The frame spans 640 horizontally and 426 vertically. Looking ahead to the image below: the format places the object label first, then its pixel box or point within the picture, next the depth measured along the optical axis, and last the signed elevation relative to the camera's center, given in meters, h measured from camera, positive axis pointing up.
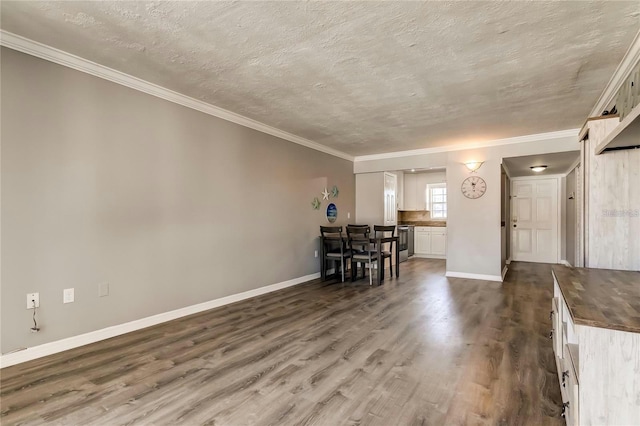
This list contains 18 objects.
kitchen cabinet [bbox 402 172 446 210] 8.66 +0.67
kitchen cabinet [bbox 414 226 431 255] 8.52 -0.79
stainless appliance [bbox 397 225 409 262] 7.64 -0.77
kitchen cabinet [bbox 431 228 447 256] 8.24 -0.80
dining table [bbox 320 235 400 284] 5.21 -0.59
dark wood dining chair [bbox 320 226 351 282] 5.39 -0.66
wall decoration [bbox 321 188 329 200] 5.98 +0.35
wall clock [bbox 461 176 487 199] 5.55 +0.43
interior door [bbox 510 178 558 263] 7.44 -0.23
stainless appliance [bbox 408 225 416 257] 8.43 -0.72
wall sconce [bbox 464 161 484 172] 5.59 +0.83
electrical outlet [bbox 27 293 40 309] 2.46 -0.68
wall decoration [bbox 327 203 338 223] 6.15 -0.02
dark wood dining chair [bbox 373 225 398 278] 5.48 -0.48
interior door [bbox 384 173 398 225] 6.99 +0.28
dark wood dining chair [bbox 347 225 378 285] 5.25 -0.61
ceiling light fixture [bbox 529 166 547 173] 6.43 +0.88
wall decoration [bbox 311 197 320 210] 5.68 +0.15
